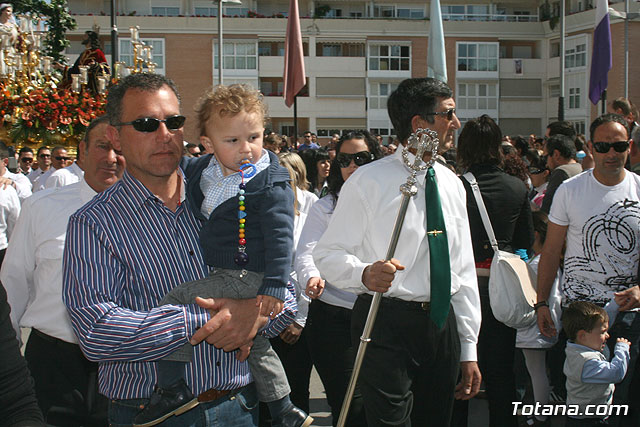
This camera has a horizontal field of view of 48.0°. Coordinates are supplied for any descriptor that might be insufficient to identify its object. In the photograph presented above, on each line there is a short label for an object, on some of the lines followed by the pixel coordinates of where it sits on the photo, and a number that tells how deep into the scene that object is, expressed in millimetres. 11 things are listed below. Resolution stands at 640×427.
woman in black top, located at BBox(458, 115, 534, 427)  5242
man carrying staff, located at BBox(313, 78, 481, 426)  3607
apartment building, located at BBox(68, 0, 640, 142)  51125
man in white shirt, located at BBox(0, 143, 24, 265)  7801
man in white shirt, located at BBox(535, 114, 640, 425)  5098
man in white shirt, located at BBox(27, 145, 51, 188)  13398
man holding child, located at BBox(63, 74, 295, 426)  2539
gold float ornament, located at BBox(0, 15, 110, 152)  9727
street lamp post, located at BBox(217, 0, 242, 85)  23228
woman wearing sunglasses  4891
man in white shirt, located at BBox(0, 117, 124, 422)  4316
